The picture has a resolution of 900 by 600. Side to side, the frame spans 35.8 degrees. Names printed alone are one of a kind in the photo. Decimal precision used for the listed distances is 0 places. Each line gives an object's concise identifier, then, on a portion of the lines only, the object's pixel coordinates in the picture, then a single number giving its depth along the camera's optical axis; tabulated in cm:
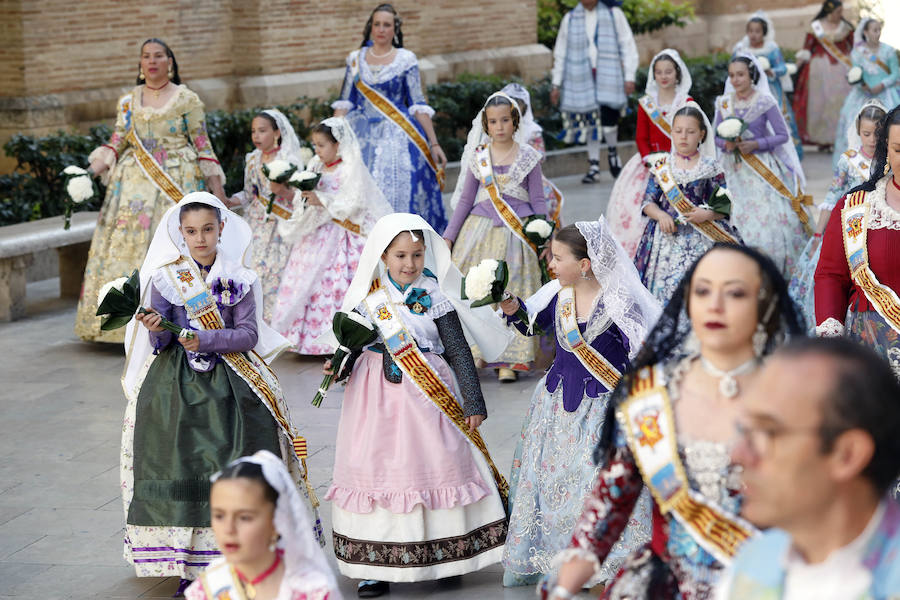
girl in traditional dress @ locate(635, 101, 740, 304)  811
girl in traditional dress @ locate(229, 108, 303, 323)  964
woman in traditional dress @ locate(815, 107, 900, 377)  491
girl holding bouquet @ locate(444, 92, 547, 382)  857
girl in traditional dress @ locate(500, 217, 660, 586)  534
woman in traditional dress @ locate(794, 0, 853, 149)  1770
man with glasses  227
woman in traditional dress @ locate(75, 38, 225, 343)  916
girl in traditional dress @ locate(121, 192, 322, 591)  534
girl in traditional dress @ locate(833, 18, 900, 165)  1467
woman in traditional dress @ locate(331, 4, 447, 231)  1084
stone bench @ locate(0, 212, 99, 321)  1028
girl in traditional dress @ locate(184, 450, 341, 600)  330
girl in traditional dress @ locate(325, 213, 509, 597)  530
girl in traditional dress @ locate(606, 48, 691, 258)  1019
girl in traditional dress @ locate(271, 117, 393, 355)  927
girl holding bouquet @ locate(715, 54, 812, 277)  998
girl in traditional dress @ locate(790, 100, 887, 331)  831
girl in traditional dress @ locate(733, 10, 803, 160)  1482
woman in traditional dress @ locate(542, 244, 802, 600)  312
